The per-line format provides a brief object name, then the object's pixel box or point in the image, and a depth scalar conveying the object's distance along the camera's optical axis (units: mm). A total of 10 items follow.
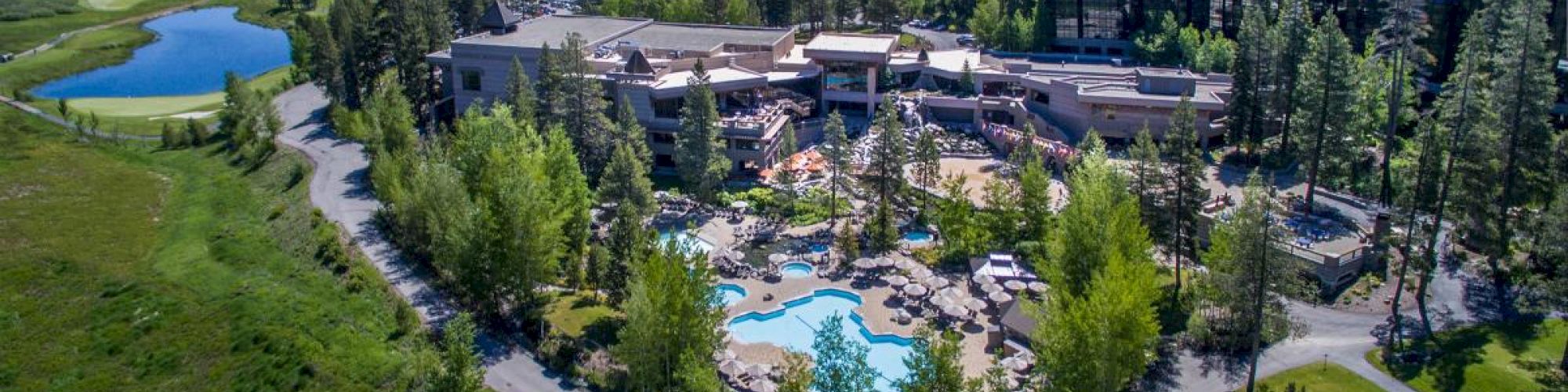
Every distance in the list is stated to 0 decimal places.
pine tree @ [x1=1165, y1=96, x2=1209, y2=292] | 54375
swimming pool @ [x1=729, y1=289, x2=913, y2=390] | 51062
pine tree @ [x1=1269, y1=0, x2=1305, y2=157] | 73188
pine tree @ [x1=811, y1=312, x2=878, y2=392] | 36969
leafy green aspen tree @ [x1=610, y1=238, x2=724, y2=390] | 41500
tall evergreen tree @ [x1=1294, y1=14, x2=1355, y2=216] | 64000
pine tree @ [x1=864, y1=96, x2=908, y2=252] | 64662
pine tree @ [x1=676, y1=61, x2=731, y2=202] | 71312
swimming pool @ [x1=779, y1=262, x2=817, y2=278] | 61500
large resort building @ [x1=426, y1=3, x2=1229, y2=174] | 81500
